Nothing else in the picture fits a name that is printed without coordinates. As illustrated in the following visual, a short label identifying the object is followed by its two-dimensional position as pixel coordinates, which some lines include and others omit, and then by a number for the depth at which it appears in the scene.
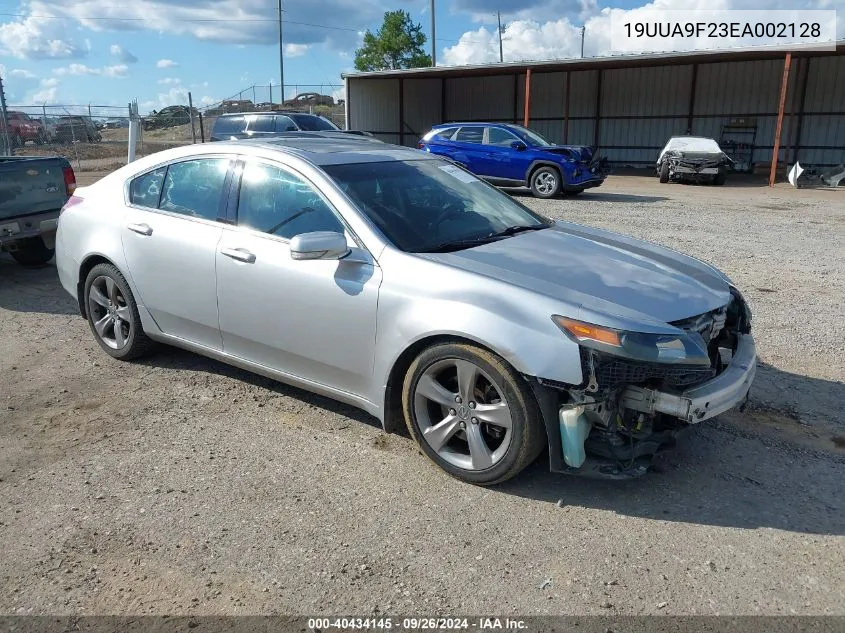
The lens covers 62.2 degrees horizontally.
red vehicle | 23.08
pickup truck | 7.38
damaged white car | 20.11
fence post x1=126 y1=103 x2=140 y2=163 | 11.36
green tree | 56.31
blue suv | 15.59
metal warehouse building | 24.86
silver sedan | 3.13
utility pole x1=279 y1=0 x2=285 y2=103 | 39.46
